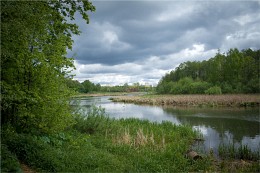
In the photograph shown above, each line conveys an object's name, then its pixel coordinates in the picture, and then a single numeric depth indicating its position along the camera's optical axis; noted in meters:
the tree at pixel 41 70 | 7.51
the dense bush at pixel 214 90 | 53.61
